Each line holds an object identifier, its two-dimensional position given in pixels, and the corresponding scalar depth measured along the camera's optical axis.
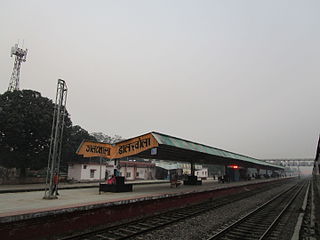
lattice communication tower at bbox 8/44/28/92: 43.61
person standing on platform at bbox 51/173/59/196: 12.55
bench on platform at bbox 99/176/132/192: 15.76
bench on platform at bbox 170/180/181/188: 20.88
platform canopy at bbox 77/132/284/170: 15.74
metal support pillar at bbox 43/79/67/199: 11.90
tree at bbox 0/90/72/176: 25.88
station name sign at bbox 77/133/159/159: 16.11
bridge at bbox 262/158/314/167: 136.38
